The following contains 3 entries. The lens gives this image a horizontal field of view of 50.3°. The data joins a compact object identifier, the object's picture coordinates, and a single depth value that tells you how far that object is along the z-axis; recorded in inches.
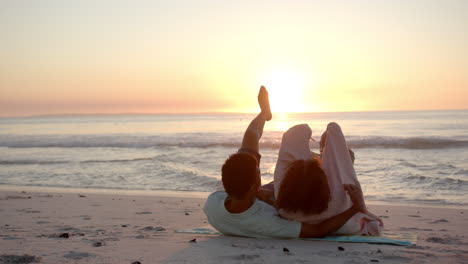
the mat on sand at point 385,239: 190.7
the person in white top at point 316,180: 182.9
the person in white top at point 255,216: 195.2
